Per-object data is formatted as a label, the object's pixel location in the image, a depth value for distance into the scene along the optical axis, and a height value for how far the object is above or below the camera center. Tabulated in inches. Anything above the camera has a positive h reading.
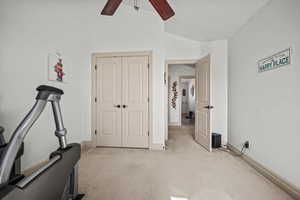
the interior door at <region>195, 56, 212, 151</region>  110.5 -4.3
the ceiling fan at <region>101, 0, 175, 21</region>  56.6 +40.6
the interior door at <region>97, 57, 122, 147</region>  118.0 -1.3
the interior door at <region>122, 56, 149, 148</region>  115.8 -1.4
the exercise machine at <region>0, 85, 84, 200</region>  28.5 -18.2
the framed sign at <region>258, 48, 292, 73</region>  62.5 +19.8
